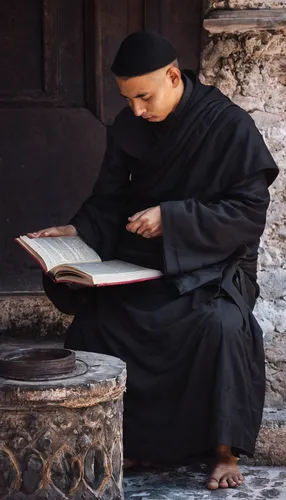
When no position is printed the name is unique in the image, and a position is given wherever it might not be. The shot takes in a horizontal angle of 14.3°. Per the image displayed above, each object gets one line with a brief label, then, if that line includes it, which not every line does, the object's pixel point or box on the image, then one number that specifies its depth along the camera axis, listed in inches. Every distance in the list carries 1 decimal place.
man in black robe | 151.7
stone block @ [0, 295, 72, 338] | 192.5
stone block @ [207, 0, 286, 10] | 172.9
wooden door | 189.3
